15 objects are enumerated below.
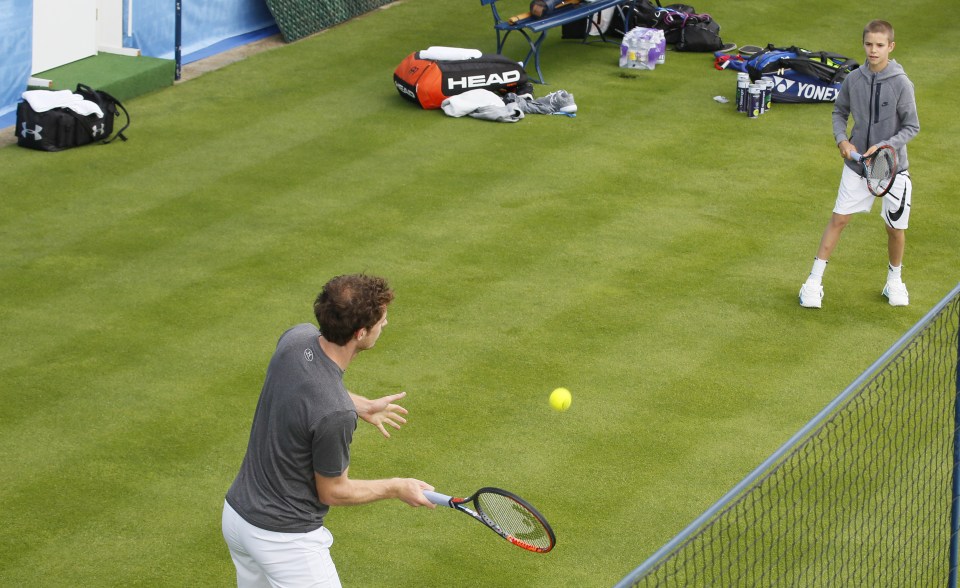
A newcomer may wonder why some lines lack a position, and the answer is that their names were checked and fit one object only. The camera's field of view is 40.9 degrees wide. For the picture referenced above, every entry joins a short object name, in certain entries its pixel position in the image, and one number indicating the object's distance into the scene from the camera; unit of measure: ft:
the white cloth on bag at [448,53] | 51.52
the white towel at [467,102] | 50.31
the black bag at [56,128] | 45.65
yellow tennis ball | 28.53
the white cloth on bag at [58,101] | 45.75
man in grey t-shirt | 17.60
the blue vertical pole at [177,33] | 53.31
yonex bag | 51.80
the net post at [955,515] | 23.43
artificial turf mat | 50.60
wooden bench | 54.44
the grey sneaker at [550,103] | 50.88
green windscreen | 59.62
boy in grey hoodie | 33.50
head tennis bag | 50.55
